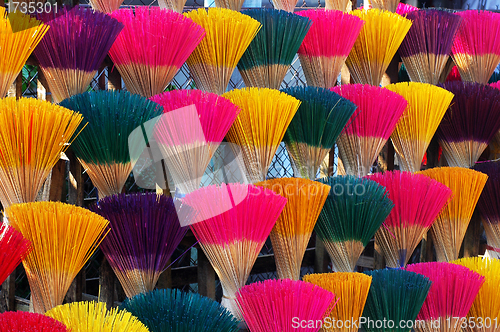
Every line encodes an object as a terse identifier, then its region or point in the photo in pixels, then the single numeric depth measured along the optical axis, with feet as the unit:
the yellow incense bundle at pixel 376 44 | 10.82
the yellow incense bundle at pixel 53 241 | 8.58
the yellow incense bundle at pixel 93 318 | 8.22
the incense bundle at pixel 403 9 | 11.86
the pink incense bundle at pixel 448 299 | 9.53
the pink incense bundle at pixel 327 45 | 10.56
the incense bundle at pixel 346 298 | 9.14
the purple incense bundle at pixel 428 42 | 11.04
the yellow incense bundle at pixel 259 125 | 9.71
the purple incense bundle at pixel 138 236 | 9.10
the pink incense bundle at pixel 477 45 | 11.52
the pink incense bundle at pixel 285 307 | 8.85
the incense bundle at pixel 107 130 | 9.20
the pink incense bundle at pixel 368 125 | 10.22
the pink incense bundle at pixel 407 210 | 9.96
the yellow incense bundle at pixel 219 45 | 10.02
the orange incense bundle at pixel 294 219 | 9.46
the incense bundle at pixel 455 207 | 10.29
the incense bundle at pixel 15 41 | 9.20
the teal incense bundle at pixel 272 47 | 10.27
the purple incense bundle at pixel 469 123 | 10.85
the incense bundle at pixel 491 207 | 10.50
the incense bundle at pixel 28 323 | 7.89
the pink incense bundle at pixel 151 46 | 9.78
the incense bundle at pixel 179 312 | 8.64
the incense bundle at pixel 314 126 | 9.93
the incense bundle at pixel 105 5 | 10.27
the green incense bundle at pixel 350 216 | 9.63
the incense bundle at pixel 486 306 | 9.77
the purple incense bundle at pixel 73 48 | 9.45
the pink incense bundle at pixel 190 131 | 9.45
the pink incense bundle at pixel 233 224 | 9.20
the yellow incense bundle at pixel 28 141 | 8.83
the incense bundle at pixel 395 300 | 9.26
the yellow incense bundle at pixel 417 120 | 10.52
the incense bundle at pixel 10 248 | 8.32
